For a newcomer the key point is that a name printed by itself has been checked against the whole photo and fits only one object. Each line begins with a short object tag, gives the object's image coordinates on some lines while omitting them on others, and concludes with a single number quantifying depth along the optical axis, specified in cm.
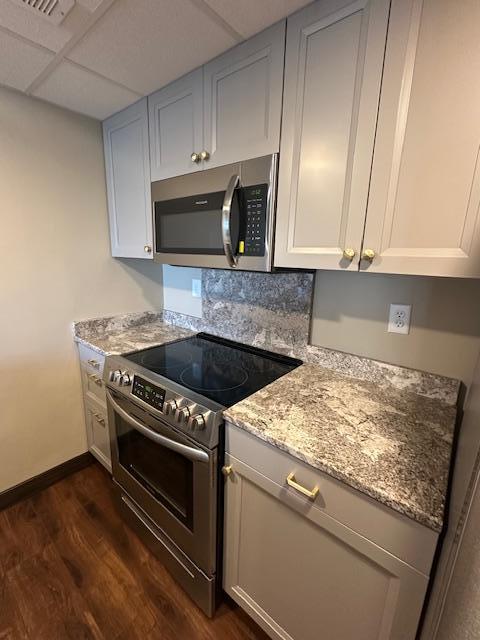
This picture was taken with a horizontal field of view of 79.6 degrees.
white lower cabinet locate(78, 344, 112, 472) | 167
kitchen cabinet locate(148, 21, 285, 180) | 100
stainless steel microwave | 107
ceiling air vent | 87
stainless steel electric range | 104
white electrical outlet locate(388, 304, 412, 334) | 114
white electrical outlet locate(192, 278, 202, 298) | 186
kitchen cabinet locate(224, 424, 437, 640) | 69
